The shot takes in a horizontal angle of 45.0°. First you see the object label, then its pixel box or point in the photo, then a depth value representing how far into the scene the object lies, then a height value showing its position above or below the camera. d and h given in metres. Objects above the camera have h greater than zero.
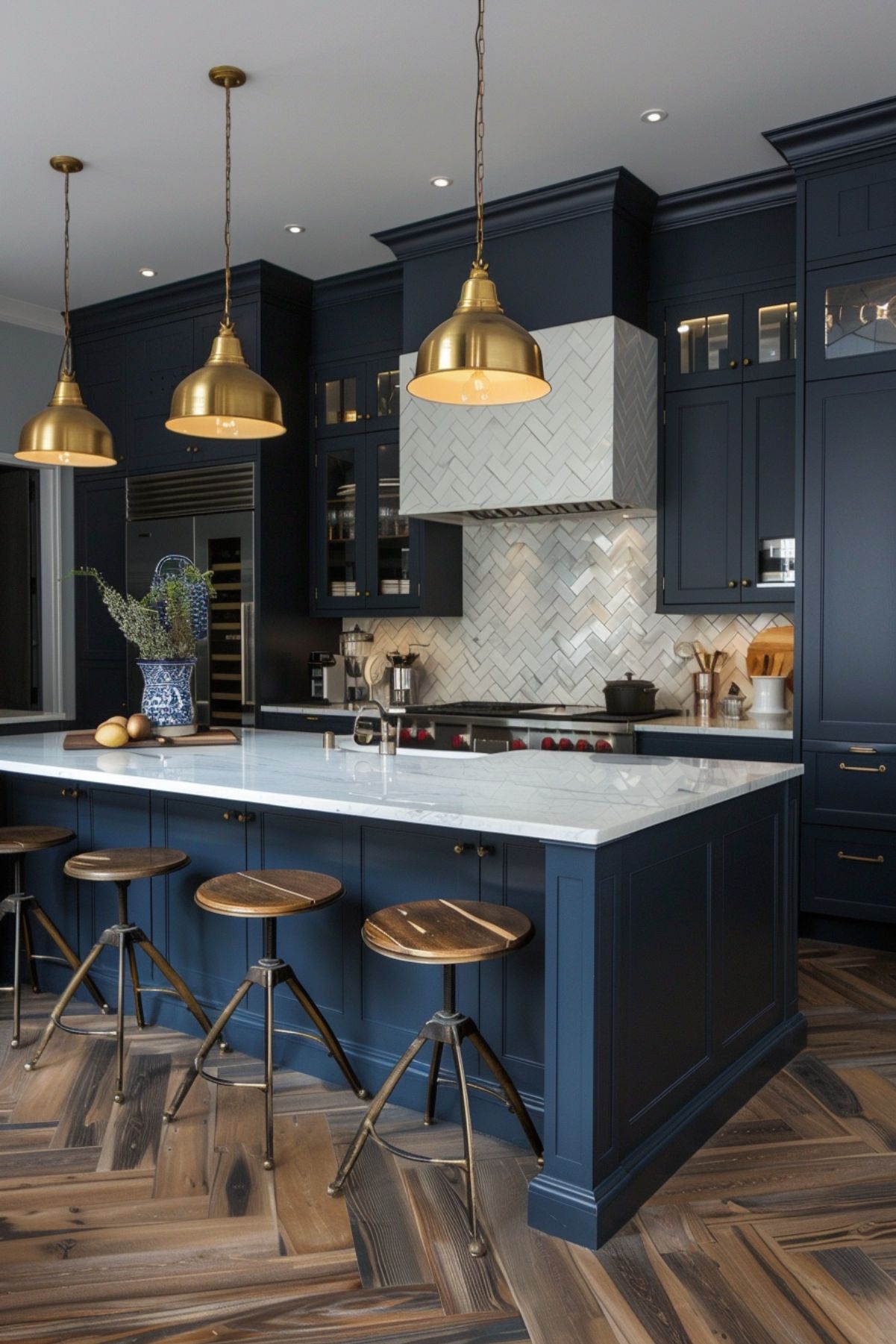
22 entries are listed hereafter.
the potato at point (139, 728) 3.71 -0.32
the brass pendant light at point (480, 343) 2.53 +0.69
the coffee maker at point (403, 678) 5.83 -0.23
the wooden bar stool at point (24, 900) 3.38 -0.85
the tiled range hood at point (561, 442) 4.63 +0.88
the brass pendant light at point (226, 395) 3.20 +0.72
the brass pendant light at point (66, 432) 3.73 +0.71
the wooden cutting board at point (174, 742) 3.69 -0.37
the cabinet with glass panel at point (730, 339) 4.63 +1.31
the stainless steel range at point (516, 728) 4.63 -0.41
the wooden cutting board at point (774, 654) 4.82 -0.07
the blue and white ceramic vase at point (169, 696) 3.83 -0.21
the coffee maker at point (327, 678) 6.00 -0.23
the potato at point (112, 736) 3.63 -0.34
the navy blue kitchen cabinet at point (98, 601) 6.40 +0.21
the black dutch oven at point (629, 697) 4.82 -0.27
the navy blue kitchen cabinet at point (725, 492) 4.64 +0.64
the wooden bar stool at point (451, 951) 2.23 -0.65
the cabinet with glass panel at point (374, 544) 5.59 +0.49
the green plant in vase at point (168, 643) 3.74 -0.03
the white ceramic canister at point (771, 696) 4.77 -0.26
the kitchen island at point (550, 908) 2.26 -0.68
